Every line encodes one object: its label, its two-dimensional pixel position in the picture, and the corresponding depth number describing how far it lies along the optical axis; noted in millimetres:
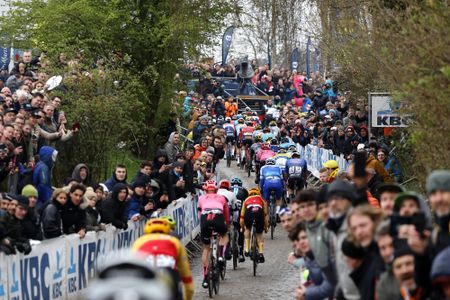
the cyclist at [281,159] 32922
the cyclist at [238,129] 46566
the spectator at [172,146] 30297
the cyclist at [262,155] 36062
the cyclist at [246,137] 44594
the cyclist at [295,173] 31969
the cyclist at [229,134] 46594
